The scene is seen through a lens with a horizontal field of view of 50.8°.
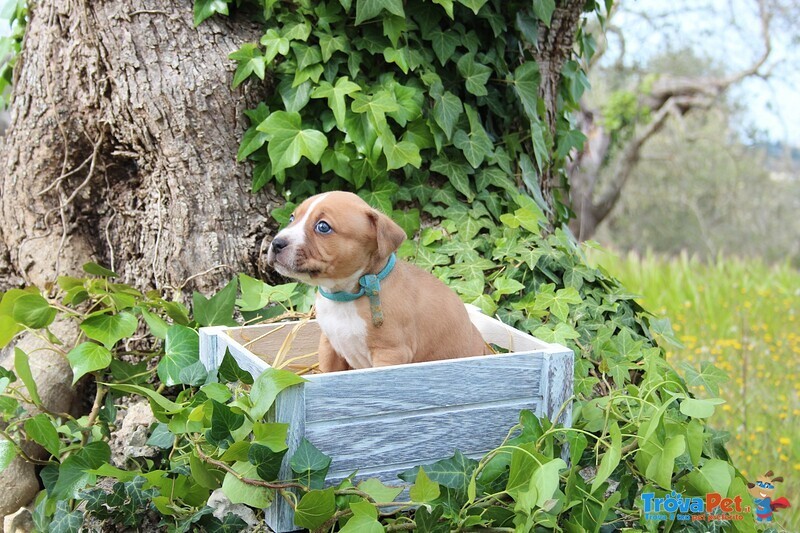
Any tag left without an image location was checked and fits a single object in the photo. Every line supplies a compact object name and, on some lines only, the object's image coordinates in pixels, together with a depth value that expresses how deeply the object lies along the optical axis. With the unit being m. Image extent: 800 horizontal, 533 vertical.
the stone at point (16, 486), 2.89
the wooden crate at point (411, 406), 2.15
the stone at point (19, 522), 2.90
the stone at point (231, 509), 2.43
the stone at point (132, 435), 2.81
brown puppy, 2.23
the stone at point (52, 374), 3.16
